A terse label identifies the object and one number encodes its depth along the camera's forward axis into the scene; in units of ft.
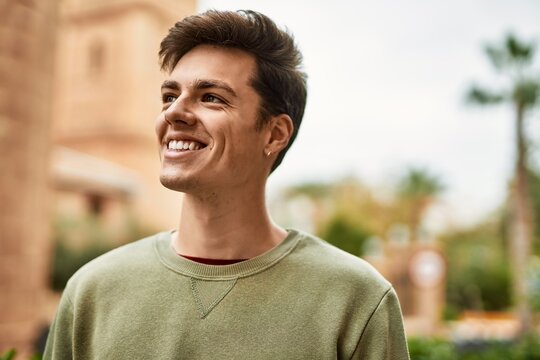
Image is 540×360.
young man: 5.45
